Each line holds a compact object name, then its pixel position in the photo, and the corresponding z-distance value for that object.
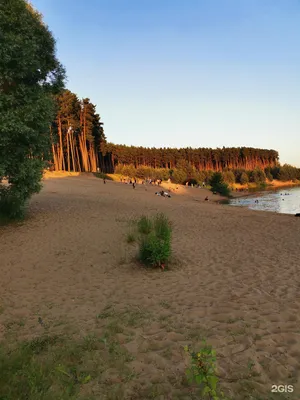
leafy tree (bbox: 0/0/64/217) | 12.89
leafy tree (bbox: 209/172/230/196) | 77.31
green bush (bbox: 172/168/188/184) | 97.06
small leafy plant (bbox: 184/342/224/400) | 3.21
